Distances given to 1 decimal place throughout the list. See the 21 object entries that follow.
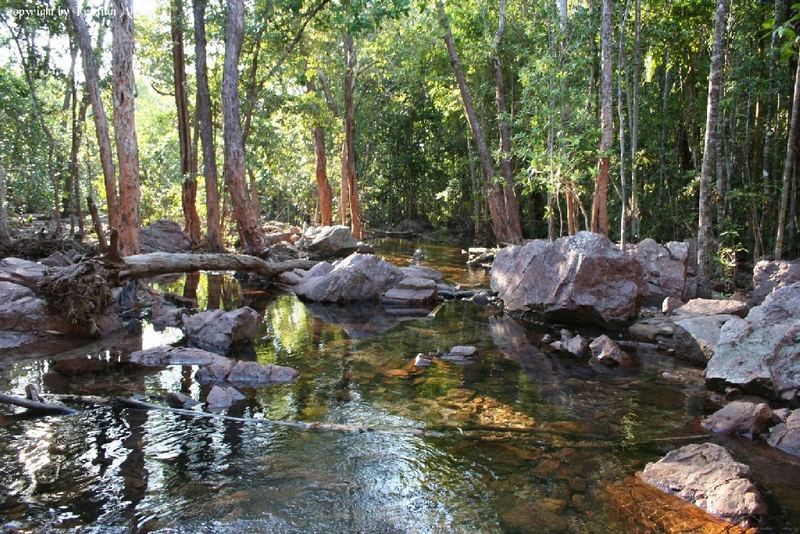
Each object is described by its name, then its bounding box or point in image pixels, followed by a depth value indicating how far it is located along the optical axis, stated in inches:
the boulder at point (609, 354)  306.7
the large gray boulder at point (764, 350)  228.7
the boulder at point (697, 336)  301.9
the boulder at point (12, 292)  324.8
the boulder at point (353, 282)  492.1
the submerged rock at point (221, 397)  233.9
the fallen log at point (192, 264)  383.9
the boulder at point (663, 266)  446.9
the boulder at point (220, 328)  329.1
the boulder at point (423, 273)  553.1
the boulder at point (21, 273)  347.3
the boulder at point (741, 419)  209.2
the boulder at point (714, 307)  327.6
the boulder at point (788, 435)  196.1
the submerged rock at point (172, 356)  290.5
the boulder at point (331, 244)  735.7
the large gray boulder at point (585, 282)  366.9
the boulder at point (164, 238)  673.0
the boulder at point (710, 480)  154.8
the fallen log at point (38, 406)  201.3
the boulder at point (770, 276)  359.9
